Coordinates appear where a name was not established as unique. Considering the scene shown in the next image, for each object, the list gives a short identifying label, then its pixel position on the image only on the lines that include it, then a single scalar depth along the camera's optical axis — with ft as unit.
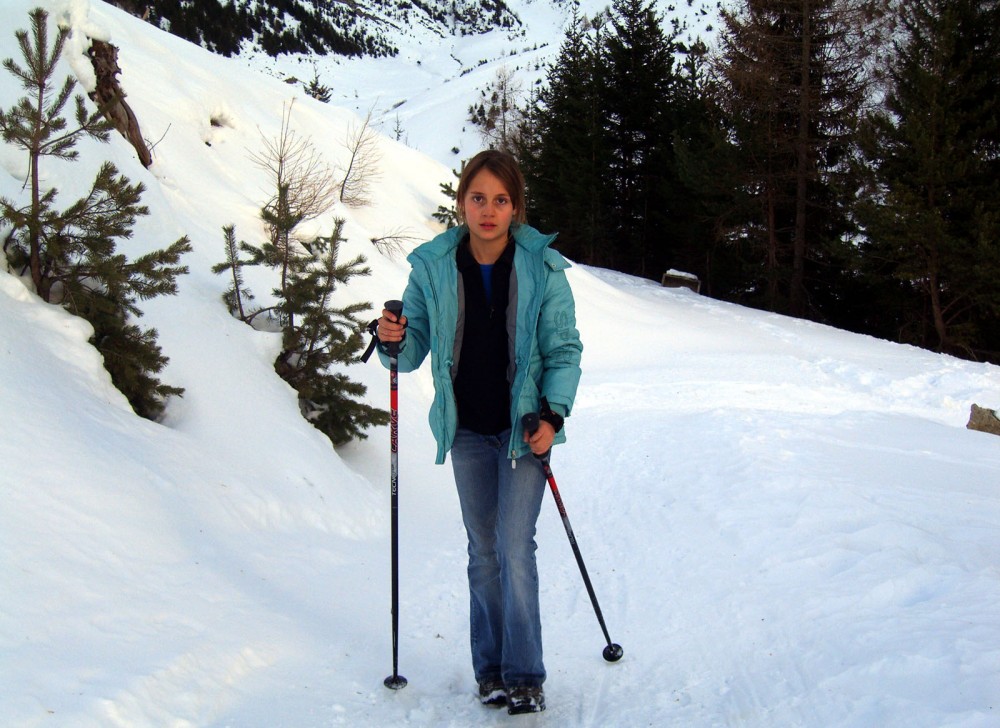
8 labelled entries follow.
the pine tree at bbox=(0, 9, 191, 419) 16.44
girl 9.91
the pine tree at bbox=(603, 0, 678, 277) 89.30
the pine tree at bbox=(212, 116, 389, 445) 23.45
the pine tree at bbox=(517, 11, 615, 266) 93.25
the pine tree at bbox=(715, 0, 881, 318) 67.92
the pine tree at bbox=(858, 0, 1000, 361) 54.75
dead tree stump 35.60
